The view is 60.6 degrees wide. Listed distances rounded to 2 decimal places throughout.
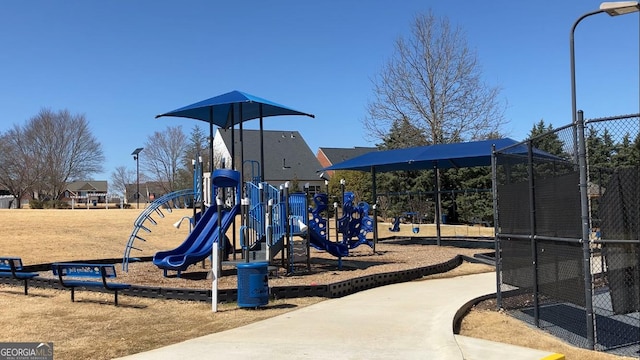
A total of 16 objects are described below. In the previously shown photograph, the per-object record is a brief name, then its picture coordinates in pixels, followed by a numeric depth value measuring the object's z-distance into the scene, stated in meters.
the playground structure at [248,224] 12.45
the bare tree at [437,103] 34.44
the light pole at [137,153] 58.19
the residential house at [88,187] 106.88
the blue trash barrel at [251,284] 9.13
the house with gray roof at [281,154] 62.88
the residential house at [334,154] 72.25
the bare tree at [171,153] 65.88
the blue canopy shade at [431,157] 18.94
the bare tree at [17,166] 55.31
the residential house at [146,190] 69.44
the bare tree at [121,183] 83.19
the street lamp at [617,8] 12.55
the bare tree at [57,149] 56.66
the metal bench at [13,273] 11.04
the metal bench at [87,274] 9.73
